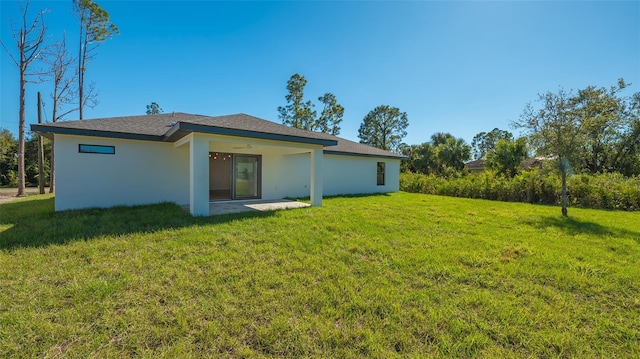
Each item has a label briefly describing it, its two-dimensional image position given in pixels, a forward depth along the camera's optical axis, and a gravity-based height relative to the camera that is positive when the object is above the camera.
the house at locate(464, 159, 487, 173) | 34.46 +2.01
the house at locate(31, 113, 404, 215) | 7.39 +0.70
